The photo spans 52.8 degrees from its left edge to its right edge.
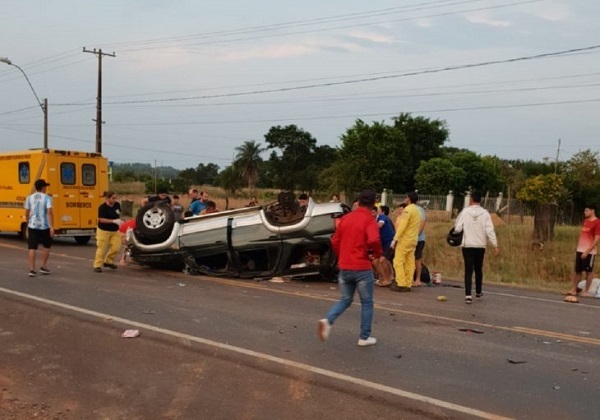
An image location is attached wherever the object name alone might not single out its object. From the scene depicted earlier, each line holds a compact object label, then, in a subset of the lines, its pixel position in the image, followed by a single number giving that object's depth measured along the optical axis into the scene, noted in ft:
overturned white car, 35.88
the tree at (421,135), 195.42
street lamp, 109.70
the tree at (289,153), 264.72
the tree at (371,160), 171.73
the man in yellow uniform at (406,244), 35.12
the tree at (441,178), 159.94
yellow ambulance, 56.80
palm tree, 287.83
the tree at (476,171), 167.73
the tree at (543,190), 107.86
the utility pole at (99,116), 109.91
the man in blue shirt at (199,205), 47.11
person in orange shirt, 36.22
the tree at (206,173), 375.86
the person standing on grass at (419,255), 37.40
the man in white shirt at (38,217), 35.94
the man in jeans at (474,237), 31.99
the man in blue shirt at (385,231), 36.68
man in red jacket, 21.29
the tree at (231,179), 284.61
